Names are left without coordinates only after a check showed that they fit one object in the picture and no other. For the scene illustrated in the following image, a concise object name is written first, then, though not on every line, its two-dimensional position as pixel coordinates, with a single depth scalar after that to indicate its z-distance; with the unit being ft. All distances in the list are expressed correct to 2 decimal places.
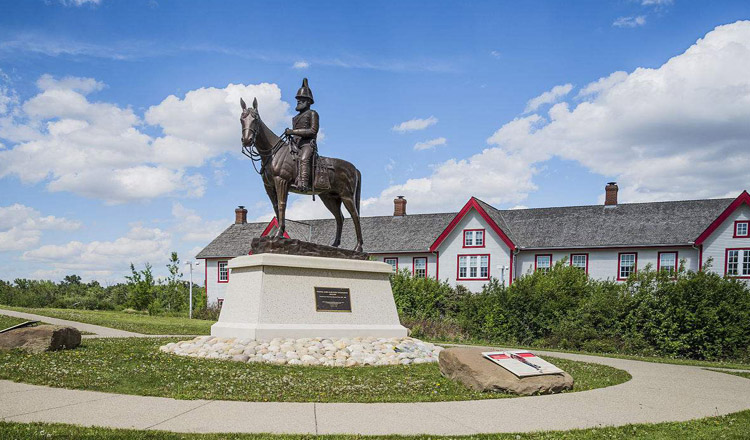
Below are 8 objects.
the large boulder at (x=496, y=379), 28.04
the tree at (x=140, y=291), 125.80
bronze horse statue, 44.57
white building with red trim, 105.09
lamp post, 117.80
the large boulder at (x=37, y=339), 37.06
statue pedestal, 41.19
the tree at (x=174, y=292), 131.34
